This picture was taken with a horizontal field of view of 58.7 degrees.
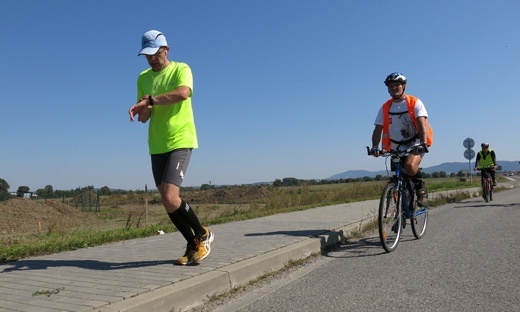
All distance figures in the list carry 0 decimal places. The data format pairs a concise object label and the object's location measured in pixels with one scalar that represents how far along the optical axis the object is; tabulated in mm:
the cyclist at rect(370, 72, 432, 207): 6488
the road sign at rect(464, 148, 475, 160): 27094
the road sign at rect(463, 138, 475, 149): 26984
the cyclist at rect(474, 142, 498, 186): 14727
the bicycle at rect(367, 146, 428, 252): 6078
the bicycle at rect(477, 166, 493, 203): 14930
